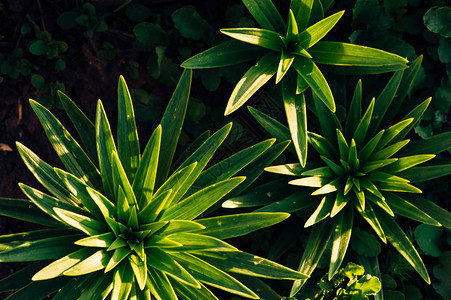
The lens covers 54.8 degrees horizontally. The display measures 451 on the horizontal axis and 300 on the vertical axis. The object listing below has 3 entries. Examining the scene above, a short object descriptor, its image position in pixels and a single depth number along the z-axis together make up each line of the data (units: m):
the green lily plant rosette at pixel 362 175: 2.17
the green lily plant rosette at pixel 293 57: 2.11
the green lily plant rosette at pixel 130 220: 1.89
